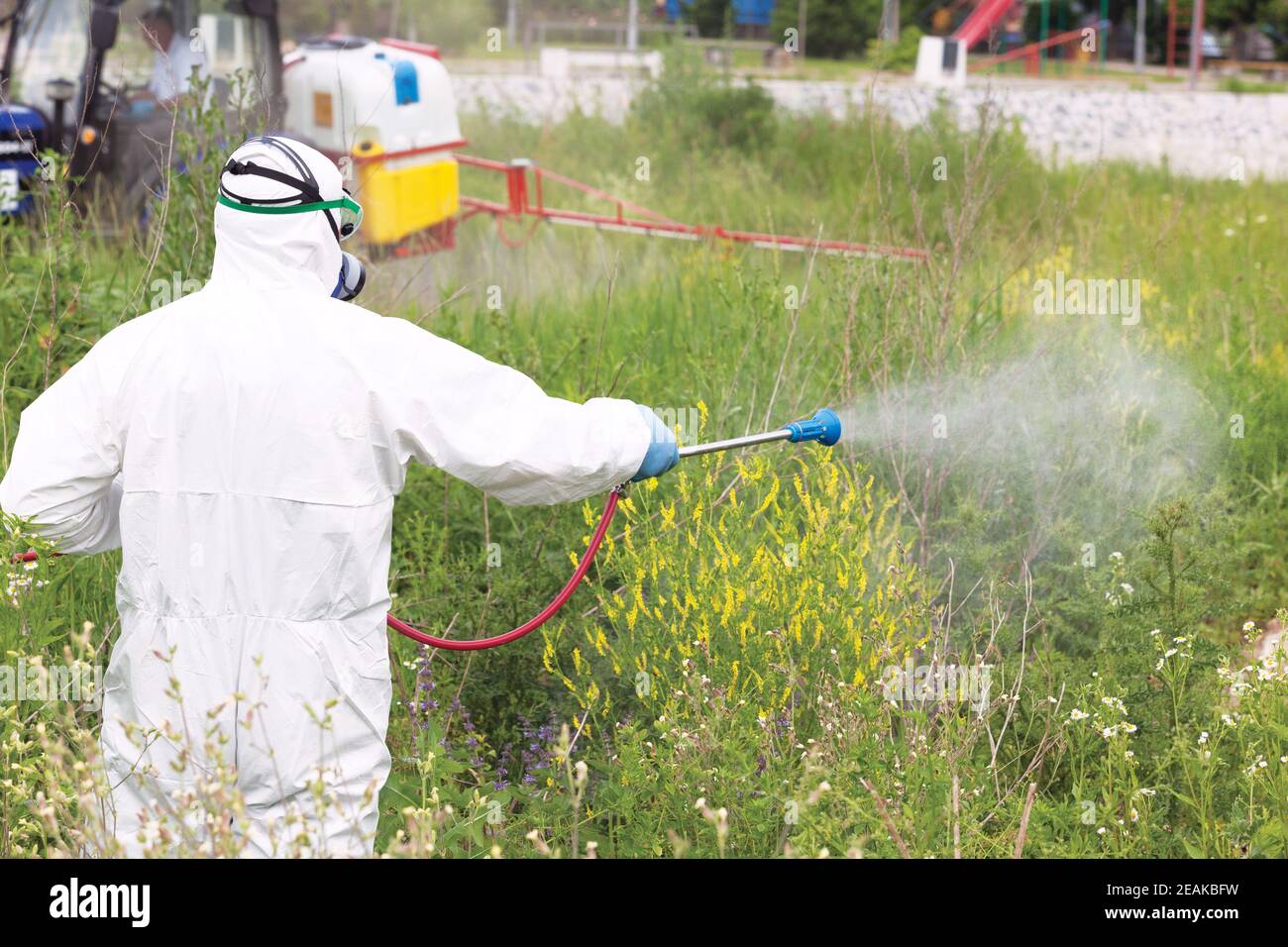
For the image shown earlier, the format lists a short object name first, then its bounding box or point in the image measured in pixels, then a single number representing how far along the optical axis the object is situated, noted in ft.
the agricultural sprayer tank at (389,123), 30.91
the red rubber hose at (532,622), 10.71
